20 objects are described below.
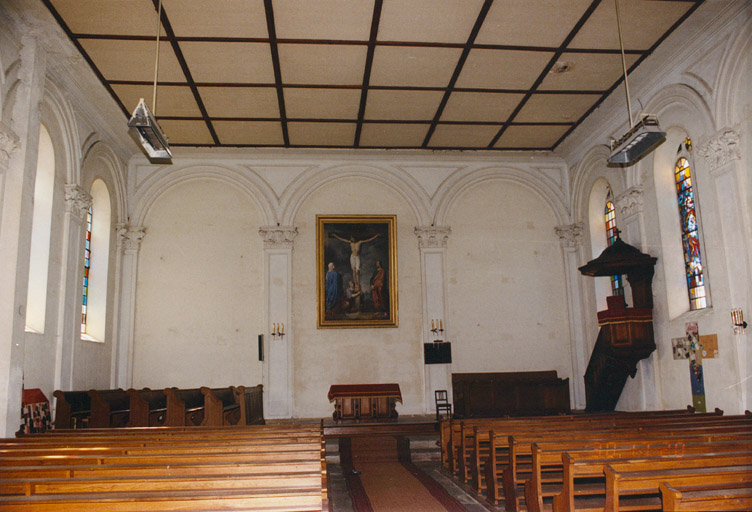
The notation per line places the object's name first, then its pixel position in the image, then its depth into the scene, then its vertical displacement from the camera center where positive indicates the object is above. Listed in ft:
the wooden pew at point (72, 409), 29.07 -1.28
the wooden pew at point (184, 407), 31.48 -1.53
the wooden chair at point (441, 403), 38.37 -2.07
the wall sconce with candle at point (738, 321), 27.40 +1.74
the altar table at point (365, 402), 37.58 -1.73
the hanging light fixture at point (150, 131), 23.03 +9.22
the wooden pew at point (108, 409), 29.86 -1.37
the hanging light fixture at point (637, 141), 24.30 +8.82
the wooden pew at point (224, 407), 32.01 -1.56
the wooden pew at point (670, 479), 11.46 -2.07
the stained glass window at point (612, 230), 41.16 +8.98
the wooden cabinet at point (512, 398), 39.70 -1.85
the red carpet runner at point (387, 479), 22.12 -4.57
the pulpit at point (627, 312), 34.12 +2.82
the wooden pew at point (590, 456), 13.67 -2.03
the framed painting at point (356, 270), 43.37 +7.03
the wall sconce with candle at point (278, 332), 42.39 +2.86
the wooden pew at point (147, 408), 30.73 -1.43
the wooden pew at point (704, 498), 9.82 -2.16
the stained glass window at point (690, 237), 32.48 +6.52
